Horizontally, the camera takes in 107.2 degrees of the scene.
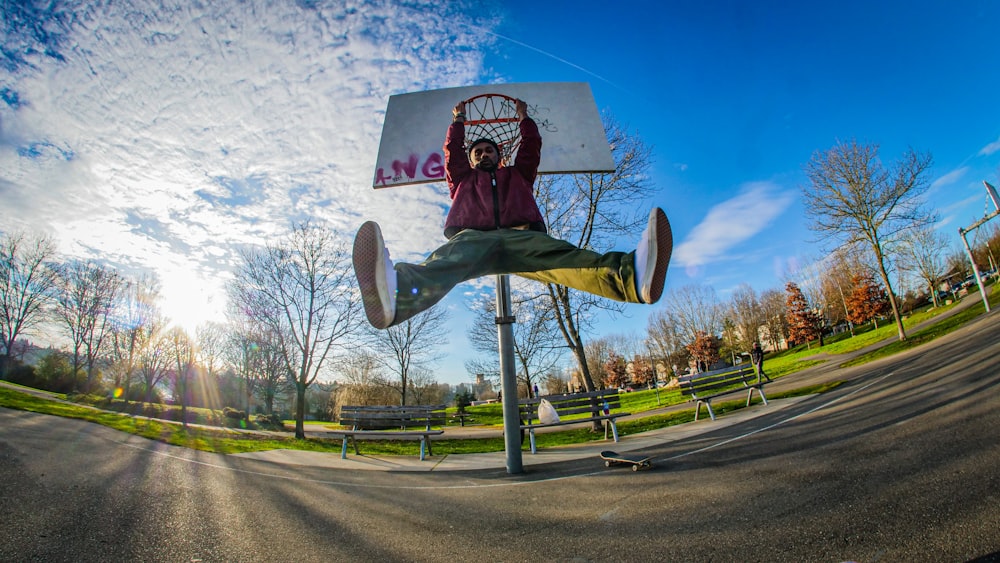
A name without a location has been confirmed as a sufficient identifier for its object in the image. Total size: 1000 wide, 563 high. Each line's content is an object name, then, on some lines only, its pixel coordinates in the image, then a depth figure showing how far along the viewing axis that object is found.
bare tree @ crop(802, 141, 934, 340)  16.36
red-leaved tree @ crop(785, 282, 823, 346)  43.62
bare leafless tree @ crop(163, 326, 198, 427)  18.27
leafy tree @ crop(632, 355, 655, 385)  53.57
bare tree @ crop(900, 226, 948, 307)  32.81
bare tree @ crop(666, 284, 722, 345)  40.72
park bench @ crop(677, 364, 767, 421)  8.20
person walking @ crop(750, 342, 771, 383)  9.97
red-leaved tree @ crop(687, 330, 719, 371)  41.40
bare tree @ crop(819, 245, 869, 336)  39.38
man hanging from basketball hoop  2.31
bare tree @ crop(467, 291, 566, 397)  12.72
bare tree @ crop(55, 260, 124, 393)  27.22
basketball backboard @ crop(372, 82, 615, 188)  6.57
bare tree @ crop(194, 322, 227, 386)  24.62
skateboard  3.75
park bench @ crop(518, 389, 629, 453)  8.02
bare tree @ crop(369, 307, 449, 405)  23.30
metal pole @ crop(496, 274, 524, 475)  4.67
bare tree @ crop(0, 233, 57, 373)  24.78
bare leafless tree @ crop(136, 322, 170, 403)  26.55
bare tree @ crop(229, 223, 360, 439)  15.34
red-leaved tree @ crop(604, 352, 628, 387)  58.72
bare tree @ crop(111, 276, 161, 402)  27.20
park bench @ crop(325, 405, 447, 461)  8.38
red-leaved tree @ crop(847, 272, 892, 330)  40.53
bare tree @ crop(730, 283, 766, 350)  47.04
